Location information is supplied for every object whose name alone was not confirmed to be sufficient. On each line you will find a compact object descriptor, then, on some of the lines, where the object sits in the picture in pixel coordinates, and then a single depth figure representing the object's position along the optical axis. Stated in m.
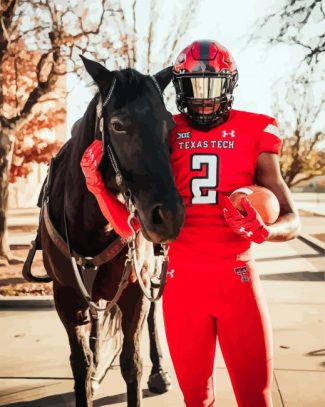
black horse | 2.01
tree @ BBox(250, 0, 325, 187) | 9.30
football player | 2.13
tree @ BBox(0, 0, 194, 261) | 9.25
